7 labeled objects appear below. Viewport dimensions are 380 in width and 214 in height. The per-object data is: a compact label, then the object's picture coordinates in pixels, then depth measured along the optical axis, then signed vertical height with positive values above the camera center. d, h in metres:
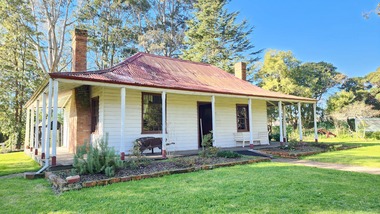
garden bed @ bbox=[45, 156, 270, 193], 5.10 -1.23
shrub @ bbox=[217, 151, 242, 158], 8.43 -1.12
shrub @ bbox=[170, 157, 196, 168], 6.96 -1.15
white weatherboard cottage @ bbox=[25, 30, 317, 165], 8.61 +0.89
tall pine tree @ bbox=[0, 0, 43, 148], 17.78 +4.46
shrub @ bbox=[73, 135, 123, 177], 5.77 -0.89
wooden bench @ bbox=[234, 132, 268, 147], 12.05 -0.75
